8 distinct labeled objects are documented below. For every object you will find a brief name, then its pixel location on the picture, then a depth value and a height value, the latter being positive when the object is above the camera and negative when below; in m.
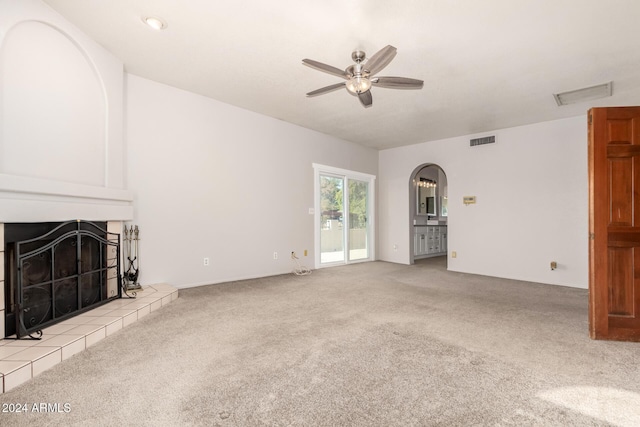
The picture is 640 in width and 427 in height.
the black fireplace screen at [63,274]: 2.16 -0.50
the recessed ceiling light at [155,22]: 2.55 +1.75
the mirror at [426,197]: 8.09 +0.52
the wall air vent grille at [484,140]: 5.50 +1.44
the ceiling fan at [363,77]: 2.53 +1.33
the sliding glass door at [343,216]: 6.00 +0.00
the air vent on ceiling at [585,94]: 3.71 +1.61
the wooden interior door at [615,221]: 2.48 -0.06
